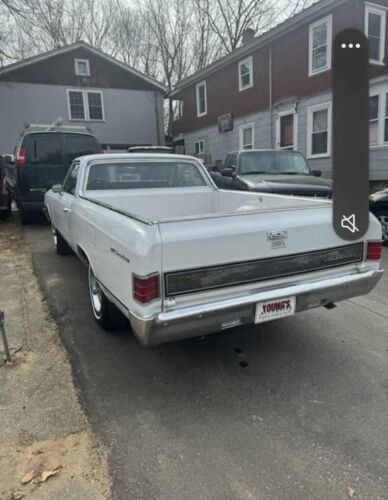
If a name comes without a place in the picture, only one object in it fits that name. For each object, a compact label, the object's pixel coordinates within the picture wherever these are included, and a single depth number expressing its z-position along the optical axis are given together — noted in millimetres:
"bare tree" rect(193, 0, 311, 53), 26359
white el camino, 2464
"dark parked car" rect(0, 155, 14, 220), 10352
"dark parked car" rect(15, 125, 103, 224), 9000
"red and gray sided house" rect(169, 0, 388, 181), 12891
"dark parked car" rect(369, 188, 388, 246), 7105
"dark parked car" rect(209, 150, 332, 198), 7996
